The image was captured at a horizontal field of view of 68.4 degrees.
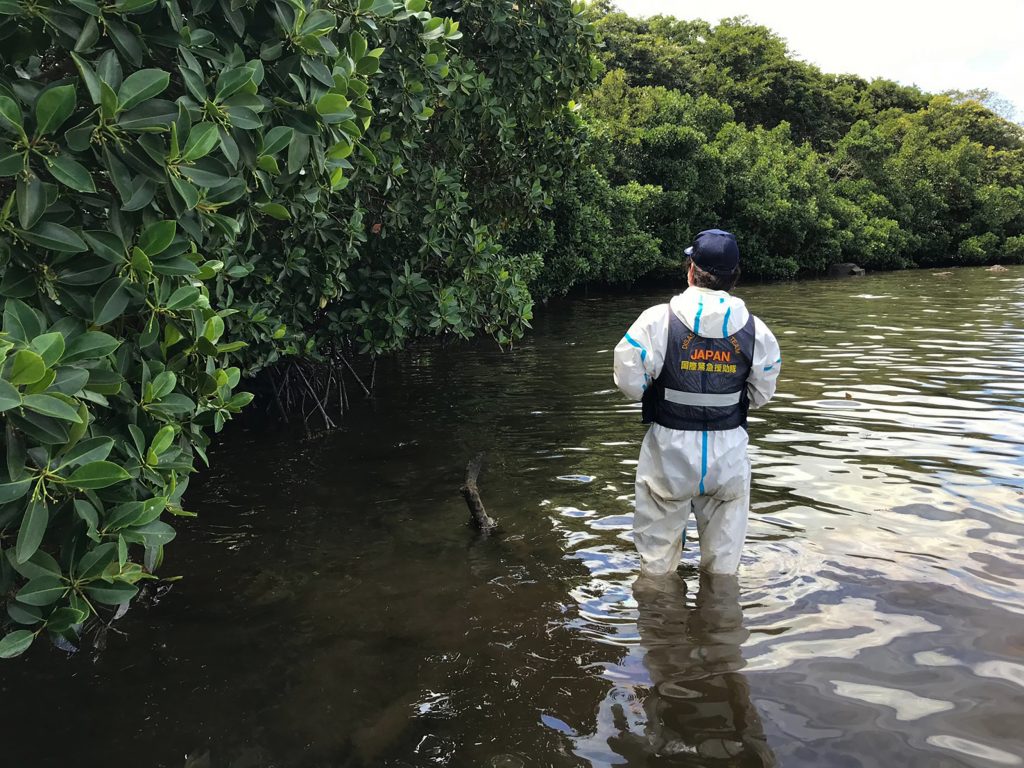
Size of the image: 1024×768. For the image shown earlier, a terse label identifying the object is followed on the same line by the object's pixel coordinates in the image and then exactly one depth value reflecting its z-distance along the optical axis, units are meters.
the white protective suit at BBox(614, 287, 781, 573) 4.57
